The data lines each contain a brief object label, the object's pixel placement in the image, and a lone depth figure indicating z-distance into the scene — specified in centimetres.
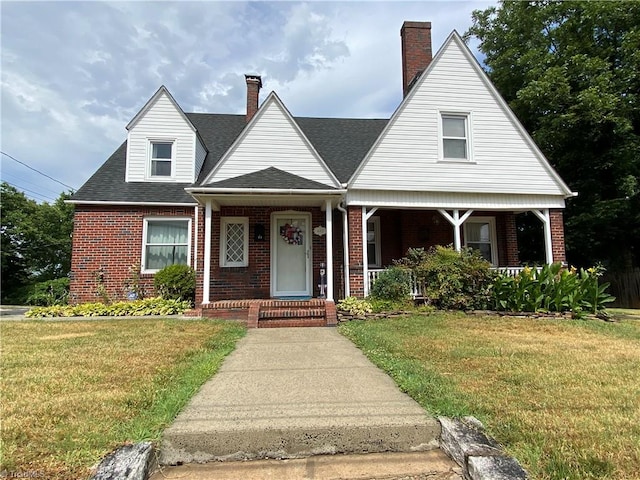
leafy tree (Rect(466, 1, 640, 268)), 1424
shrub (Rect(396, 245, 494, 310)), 891
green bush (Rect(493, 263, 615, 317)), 865
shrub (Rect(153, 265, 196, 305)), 1023
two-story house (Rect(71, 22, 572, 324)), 998
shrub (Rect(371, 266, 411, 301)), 911
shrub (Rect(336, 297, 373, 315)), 850
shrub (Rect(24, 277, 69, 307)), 1616
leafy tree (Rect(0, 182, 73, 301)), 2162
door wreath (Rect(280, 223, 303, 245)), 1087
